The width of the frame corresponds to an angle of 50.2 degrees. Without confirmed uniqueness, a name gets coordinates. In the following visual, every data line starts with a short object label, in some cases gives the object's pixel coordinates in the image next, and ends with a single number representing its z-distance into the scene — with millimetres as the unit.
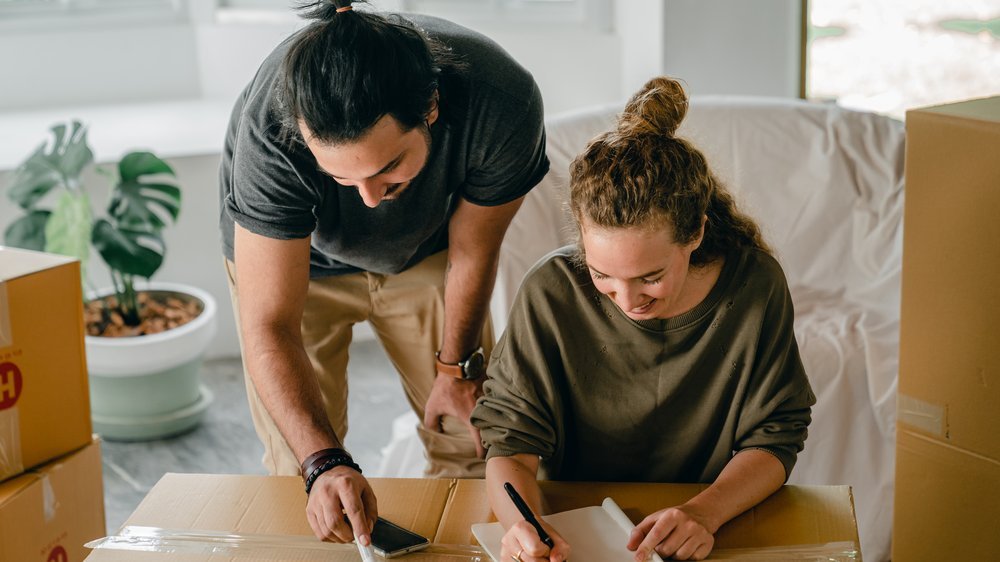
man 1208
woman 1252
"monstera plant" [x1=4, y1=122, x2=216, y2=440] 2535
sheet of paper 1166
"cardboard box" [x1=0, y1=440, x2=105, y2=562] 1473
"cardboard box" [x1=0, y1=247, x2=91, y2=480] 1494
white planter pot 2607
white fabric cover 2322
